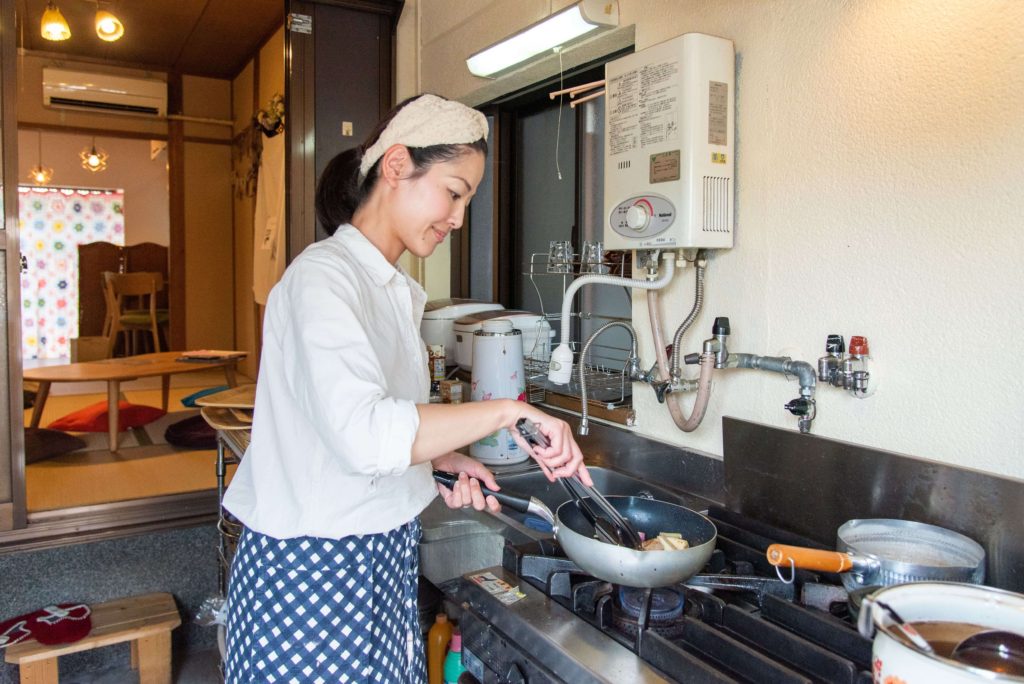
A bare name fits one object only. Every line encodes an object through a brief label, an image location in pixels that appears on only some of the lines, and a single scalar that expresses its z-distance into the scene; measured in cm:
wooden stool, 236
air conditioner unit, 650
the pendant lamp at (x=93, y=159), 733
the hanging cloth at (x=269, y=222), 504
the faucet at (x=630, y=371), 179
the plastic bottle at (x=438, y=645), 182
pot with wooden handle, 101
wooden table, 387
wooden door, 314
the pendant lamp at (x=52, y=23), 396
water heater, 151
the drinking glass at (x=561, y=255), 216
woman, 106
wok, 114
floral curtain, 816
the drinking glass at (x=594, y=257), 207
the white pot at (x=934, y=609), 74
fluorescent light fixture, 181
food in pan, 126
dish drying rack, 201
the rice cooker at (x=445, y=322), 260
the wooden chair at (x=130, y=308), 682
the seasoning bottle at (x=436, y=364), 250
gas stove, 100
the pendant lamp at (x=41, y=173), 729
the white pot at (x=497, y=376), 207
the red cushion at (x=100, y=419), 439
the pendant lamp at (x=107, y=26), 437
